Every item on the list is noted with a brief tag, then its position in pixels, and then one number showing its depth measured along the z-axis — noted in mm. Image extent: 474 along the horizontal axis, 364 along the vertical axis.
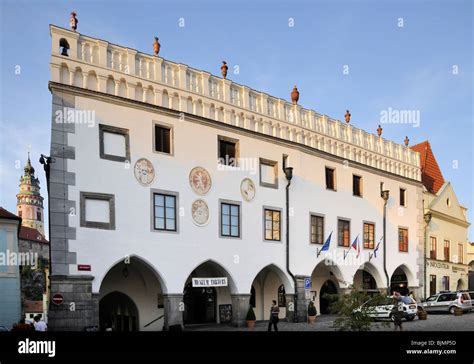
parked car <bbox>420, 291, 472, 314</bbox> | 28306
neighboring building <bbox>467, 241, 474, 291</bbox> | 42156
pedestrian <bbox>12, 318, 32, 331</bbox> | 14086
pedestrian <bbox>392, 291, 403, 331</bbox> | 17500
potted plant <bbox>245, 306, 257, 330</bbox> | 22344
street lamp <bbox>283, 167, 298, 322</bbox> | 24453
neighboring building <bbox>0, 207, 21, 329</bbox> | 26500
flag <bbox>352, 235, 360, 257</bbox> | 28094
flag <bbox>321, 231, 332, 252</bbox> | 25733
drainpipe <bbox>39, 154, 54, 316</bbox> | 17609
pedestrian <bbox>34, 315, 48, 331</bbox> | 15859
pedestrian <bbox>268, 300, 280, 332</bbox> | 19642
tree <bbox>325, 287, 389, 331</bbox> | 14000
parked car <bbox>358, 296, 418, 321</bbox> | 24516
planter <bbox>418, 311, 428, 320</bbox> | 25828
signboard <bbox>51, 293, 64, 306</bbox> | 17328
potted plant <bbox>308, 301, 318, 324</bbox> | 24234
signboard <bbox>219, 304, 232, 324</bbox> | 24500
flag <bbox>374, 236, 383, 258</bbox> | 29938
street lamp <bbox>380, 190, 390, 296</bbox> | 30438
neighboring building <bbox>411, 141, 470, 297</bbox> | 35625
